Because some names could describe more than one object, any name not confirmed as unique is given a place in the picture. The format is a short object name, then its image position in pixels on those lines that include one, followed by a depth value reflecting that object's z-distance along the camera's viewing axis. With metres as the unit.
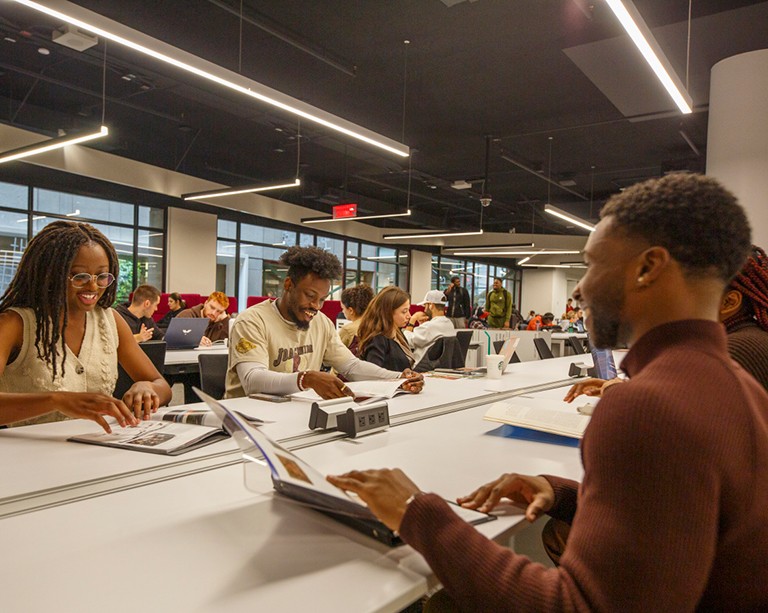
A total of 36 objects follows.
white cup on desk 3.11
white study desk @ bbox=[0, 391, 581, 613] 0.75
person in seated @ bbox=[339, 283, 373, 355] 4.08
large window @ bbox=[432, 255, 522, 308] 18.78
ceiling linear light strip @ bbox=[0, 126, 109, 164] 5.58
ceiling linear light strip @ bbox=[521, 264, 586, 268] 20.41
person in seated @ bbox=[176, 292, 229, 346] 5.61
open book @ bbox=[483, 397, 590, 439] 1.65
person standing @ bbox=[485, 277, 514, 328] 11.21
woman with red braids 1.63
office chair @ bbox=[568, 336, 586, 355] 5.36
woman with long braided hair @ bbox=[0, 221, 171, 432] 1.74
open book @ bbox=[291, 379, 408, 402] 2.15
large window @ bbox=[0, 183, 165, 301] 8.52
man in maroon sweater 0.64
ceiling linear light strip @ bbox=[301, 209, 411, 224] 10.07
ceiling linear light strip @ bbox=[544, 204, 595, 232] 8.69
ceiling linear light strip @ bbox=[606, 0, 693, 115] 2.87
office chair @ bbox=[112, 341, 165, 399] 2.31
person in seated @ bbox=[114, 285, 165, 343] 4.86
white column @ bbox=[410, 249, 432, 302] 16.95
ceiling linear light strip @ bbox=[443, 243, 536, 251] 14.62
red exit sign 10.30
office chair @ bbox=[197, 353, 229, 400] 2.63
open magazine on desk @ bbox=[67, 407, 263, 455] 1.44
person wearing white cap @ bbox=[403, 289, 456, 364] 4.75
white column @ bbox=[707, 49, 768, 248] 4.47
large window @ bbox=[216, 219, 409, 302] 11.83
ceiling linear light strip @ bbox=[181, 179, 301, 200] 7.82
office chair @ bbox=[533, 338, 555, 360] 4.96
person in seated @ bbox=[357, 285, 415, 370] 3.36
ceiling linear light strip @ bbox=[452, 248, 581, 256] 15.47
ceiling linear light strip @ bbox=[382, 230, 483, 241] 11.72
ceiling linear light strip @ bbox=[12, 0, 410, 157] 2.99
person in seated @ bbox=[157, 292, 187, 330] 6.72
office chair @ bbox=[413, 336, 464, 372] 3.90
